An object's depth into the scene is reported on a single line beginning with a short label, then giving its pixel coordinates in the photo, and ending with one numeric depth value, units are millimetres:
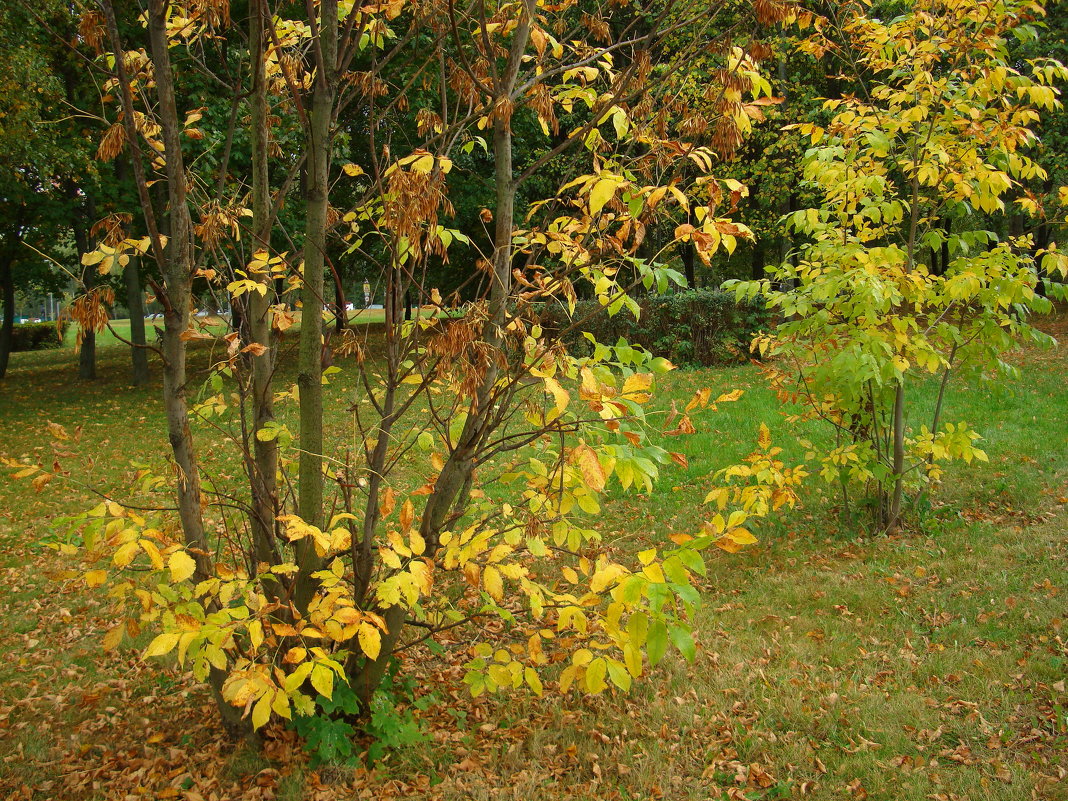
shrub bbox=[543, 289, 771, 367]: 13570
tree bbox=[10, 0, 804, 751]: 2236
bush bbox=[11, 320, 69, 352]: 27953
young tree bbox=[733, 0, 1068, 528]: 4641
